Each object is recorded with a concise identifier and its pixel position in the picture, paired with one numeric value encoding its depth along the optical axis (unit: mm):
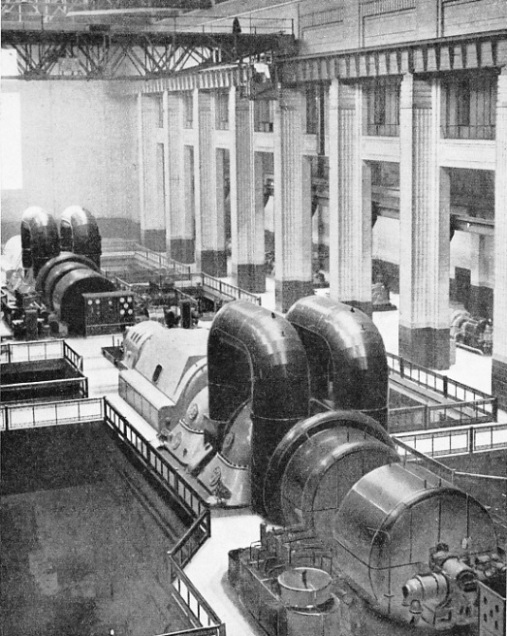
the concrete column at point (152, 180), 32528
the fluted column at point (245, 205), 36122
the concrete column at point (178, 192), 39938
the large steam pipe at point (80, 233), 32125
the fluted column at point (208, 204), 39625
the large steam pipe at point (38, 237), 32219
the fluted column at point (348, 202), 28844
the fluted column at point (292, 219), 32750
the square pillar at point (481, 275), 30172
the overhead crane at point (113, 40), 27188
